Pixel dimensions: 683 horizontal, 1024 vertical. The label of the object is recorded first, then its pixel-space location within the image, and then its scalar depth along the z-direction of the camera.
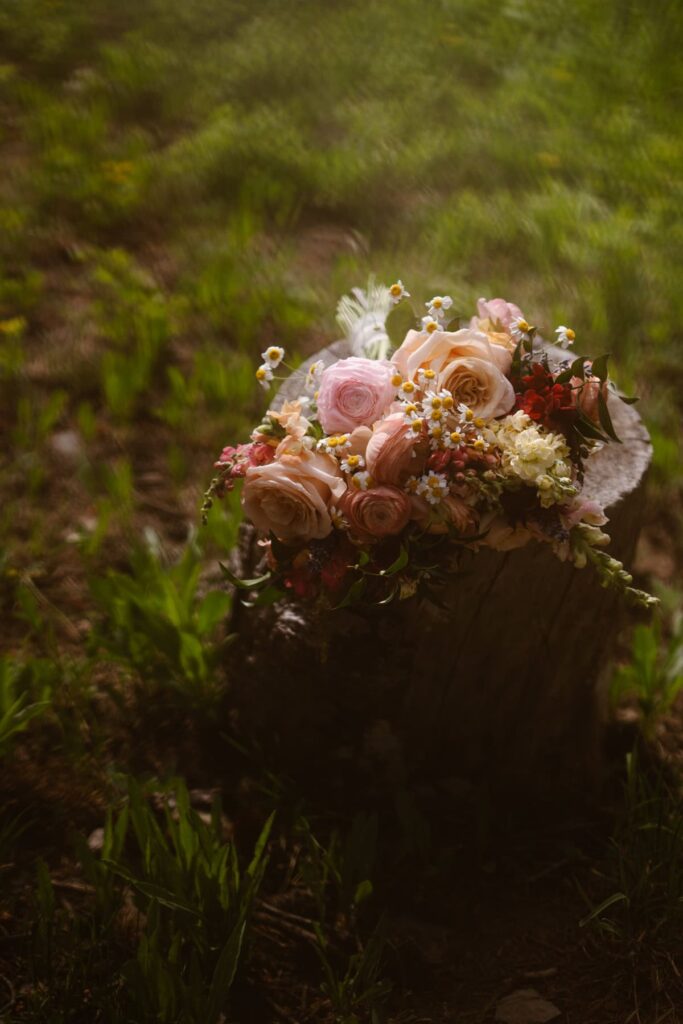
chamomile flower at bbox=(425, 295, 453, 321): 1.60
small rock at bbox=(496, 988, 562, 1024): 1.77
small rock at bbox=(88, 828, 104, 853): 2.04
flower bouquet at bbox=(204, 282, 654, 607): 1.49
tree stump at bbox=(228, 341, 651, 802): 1.80
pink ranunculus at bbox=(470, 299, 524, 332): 1.75
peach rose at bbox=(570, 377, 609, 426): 1.65
